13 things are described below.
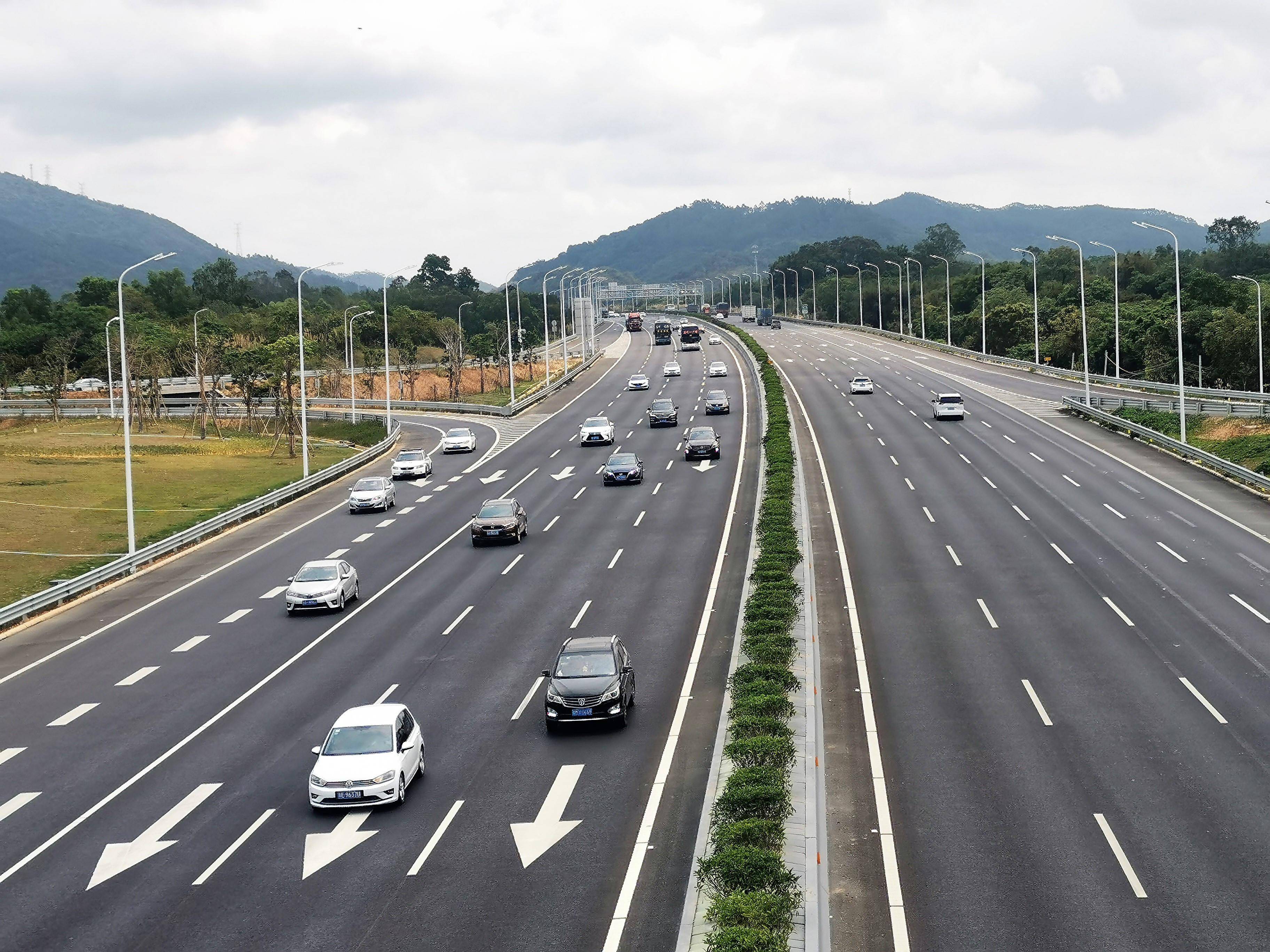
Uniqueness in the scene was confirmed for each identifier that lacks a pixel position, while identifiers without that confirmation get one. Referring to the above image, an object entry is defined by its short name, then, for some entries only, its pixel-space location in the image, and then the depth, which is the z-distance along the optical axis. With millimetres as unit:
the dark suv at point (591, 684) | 25391
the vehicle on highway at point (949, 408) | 72938
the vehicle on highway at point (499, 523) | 45969
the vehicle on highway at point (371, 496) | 54375
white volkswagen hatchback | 21656
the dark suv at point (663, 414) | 77500
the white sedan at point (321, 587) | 36938
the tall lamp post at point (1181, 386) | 57625
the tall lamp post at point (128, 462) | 44781
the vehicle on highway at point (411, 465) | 64750
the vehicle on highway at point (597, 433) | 71938
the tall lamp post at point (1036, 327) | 102438
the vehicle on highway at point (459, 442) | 73500
